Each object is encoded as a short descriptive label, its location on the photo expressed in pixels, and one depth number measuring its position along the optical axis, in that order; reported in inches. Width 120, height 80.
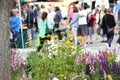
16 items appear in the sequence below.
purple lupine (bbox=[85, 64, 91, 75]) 301.6
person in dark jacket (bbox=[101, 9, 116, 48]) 698.9
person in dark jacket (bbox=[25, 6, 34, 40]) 895.3
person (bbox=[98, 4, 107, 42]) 807.9
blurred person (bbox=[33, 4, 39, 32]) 966.0
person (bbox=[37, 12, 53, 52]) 622.5
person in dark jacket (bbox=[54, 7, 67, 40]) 752.6
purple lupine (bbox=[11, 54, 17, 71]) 327.3
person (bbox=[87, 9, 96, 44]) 759.7
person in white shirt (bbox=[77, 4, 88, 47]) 717.9
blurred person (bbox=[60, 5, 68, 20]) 821.9
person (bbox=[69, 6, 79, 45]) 697.0
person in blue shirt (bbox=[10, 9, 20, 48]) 677.3
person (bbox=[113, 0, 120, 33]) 829.4
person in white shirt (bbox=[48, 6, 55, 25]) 790.0
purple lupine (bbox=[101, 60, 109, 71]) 299.0
